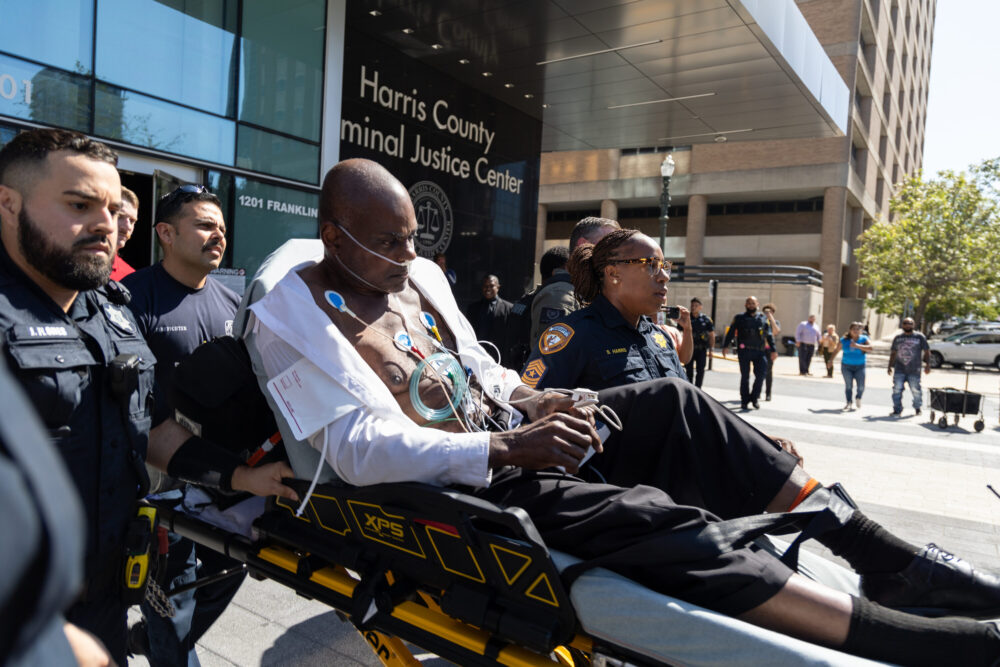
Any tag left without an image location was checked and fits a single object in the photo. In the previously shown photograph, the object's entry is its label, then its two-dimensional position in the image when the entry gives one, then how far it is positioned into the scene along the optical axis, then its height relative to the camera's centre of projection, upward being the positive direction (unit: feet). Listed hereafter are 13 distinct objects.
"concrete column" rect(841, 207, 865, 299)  121.80 +16.60
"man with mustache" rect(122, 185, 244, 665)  8.03 -0.20
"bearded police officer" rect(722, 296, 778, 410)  35.63 -0.78
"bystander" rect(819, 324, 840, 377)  60.06 -0.84
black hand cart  30.58 -2.81
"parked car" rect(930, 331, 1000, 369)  76.95 -0.69
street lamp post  47.88 +11.25
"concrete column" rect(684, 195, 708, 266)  117.70 +18.29
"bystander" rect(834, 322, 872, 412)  37.96 -1.41
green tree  94.02 +13.79
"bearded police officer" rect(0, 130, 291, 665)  5.25 -0.34
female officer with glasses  10.01 -0.14
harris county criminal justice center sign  32.40 +9.24
